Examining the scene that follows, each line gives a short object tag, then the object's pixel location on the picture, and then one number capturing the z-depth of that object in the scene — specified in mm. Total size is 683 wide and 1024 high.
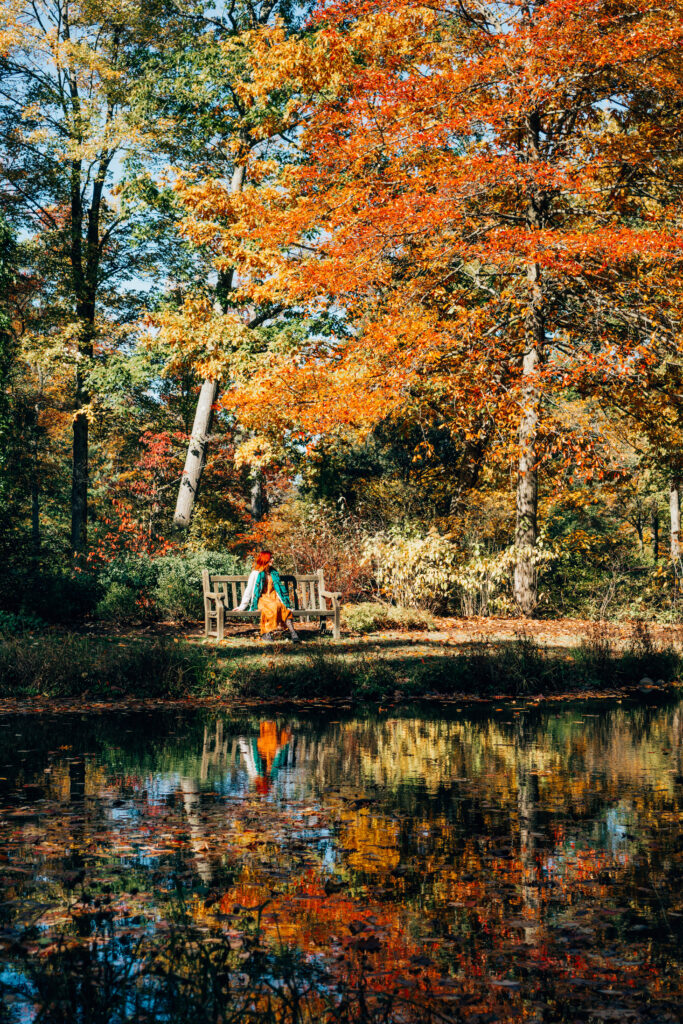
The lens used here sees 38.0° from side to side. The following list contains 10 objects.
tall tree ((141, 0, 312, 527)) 22391
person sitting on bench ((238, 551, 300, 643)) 14070
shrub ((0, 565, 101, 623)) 16781
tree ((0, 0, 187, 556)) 24047
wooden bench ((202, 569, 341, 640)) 14617
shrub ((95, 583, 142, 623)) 16922
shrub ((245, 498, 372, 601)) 19125
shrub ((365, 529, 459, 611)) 17906
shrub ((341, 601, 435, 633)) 16188
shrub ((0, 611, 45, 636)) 14716
